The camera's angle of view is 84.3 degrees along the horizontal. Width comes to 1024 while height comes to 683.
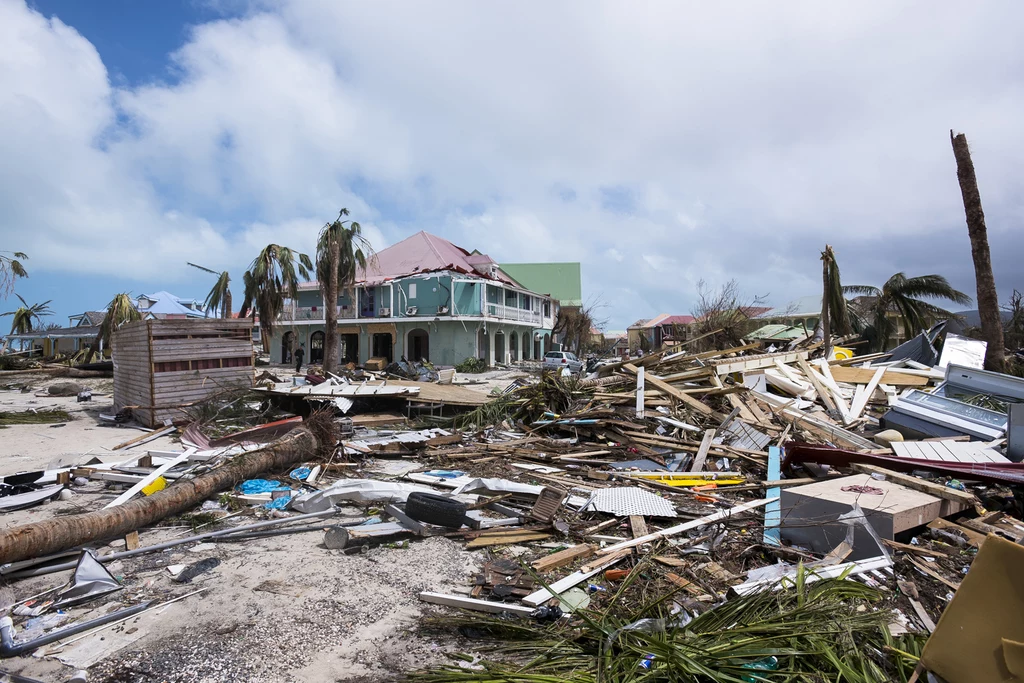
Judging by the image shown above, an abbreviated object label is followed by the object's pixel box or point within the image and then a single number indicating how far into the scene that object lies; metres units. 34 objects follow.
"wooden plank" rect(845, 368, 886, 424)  9.90
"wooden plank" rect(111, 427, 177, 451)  9.73
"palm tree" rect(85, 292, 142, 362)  29.45
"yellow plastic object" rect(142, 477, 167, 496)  6.58
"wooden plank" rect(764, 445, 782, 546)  4.91
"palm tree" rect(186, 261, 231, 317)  31.52
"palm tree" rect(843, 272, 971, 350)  20.11
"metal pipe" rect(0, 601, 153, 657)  3.35
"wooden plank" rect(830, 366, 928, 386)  11.21
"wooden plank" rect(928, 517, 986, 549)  4.71
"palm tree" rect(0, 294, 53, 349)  41.91
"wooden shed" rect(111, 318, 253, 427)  11.93
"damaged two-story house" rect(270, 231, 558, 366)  33.88
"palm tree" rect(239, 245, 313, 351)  27.75
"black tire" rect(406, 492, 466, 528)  5.48
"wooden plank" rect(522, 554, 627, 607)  3.89
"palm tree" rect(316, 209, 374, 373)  20.30
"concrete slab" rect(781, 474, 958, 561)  4.60
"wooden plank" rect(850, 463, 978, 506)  5.15
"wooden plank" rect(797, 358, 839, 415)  10.42
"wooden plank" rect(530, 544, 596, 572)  4.54
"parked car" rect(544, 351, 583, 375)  27.54
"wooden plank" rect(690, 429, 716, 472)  7.58
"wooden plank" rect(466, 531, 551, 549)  5.14
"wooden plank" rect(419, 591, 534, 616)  3.80
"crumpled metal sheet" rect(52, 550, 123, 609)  3.98
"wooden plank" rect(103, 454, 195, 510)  6.20
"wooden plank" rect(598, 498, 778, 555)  4.90
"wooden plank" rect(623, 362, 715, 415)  9.99
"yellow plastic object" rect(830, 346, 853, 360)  15.08
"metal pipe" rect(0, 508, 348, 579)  4.38
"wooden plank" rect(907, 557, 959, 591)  4.04
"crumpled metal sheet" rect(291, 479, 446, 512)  6.00
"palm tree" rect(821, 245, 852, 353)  18.82
